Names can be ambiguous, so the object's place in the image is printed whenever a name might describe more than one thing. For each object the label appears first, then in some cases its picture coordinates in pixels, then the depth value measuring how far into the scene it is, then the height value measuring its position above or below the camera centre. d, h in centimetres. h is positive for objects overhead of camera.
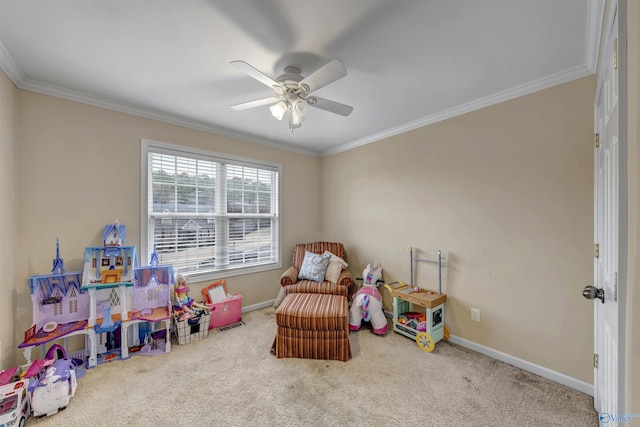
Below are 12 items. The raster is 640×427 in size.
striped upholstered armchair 303 -84
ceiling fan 154 +90
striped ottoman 221 -112
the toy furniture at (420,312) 241 -111
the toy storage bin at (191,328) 250 -124
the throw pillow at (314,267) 323 -74
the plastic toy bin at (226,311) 285 -120
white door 103 -11
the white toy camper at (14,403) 144 -118
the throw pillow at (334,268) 321 -75
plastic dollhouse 205 -86
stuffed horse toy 269 -112
